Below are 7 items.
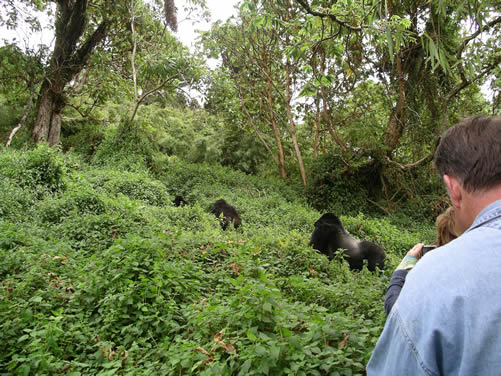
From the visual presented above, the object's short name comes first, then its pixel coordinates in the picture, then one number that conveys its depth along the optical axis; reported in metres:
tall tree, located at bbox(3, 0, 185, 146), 10.87
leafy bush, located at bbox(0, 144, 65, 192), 7.12
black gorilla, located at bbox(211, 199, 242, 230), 7.28
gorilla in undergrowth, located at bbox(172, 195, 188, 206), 8.79
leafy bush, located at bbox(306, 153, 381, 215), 11.20
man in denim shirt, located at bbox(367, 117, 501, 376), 0.72
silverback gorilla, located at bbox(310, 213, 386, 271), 4.85
